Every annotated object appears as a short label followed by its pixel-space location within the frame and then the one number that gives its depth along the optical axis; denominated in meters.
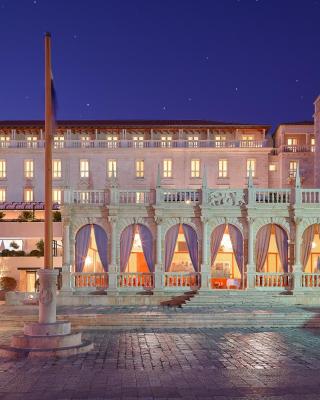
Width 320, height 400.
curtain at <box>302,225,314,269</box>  27.17
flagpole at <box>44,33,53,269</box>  16.12
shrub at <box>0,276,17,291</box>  28.84
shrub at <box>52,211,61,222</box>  32.42
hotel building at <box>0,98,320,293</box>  26.73
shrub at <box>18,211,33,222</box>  33.35
